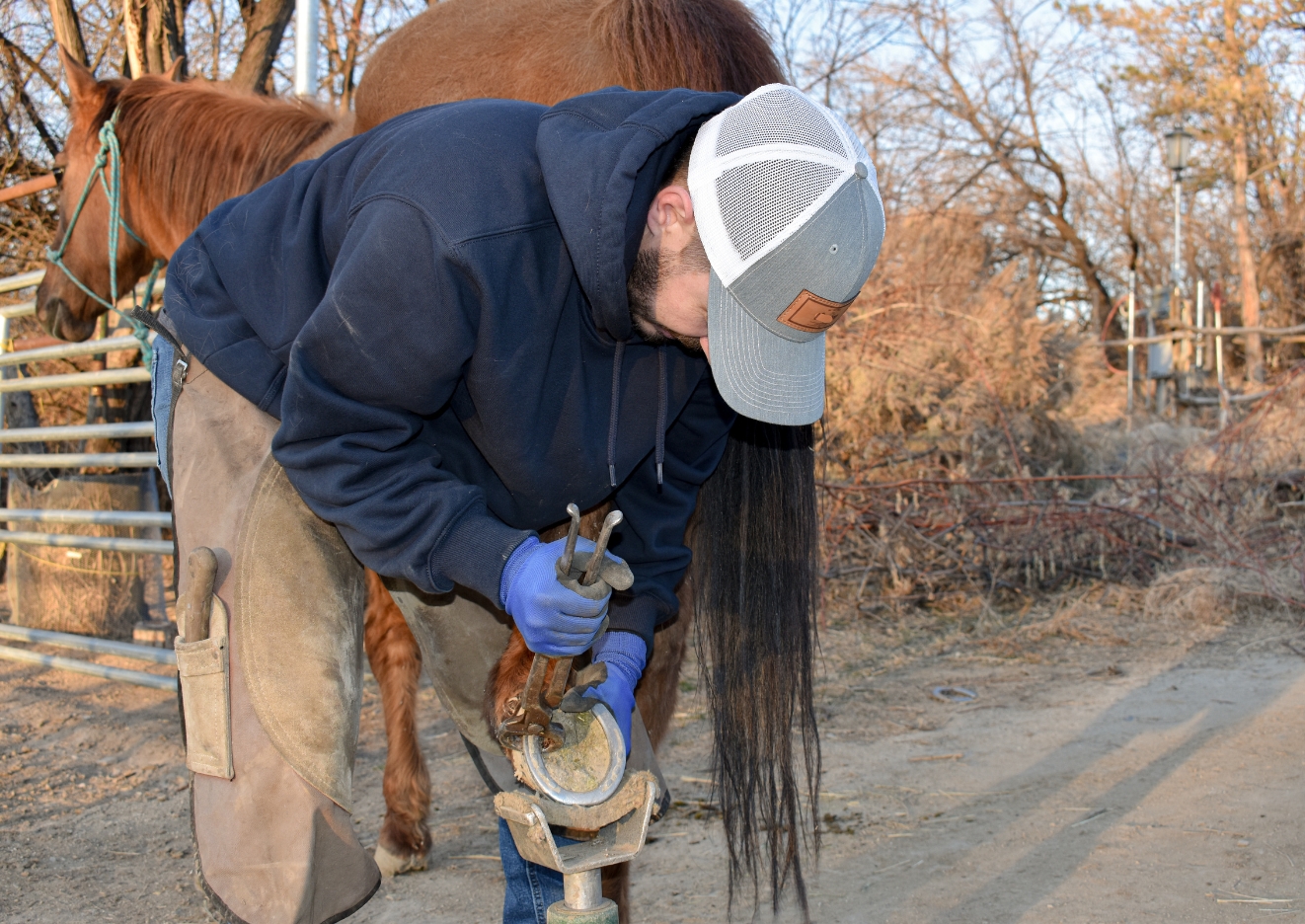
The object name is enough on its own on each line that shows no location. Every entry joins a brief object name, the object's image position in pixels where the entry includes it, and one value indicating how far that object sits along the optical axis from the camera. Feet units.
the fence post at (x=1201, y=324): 40.42
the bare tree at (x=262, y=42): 20.33
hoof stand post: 4.54
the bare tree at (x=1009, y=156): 48.75
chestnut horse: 7.70
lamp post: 43.19
